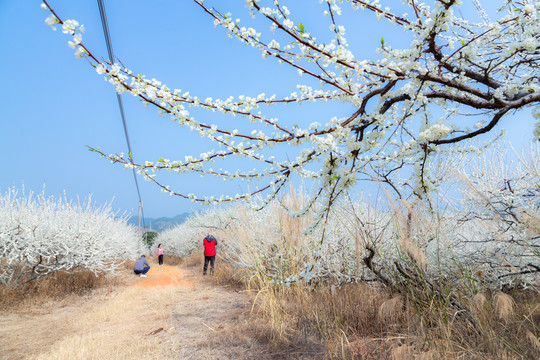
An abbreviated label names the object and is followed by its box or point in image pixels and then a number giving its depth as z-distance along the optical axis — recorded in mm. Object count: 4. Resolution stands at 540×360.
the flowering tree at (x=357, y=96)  1676
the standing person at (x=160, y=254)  18141
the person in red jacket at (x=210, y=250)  10867
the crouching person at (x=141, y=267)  12156
